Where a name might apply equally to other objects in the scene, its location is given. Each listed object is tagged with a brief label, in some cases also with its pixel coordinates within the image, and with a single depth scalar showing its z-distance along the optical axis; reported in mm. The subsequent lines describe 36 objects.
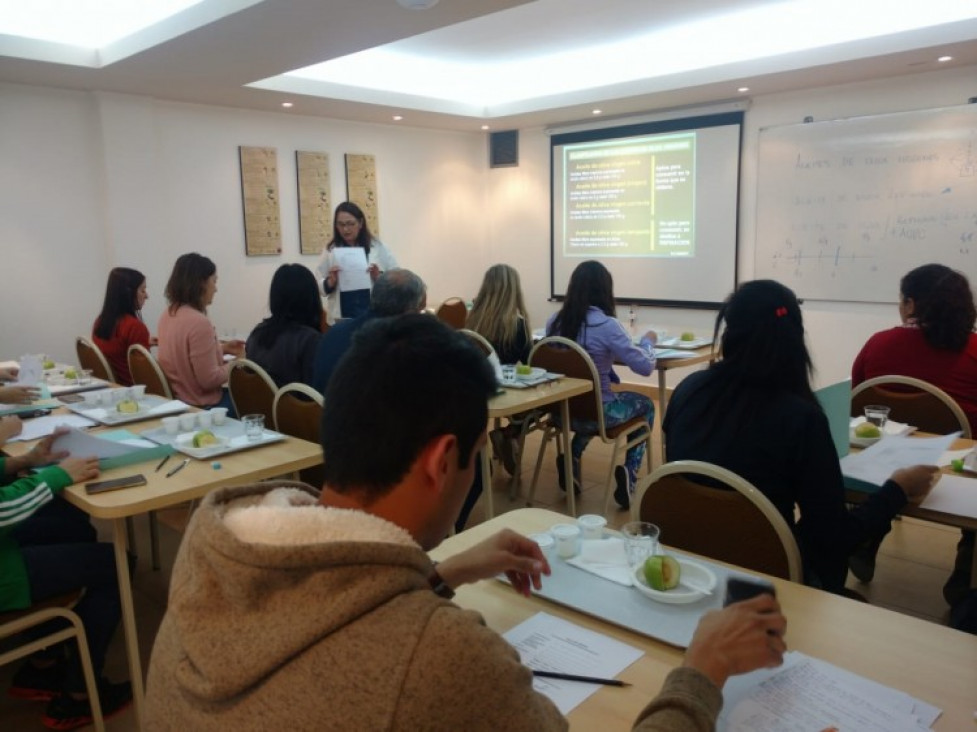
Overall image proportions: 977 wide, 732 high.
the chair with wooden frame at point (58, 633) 1832
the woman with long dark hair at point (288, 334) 3291
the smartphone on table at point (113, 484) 1949
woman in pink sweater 3555
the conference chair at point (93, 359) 3889
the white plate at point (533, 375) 3460
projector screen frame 5836
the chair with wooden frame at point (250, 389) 2990
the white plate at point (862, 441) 2261
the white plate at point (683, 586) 1269
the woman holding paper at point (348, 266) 5051
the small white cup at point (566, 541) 1466
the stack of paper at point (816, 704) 964
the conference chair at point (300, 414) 2613
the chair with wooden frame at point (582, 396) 3562
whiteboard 4867
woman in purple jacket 3750
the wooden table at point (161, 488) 1887
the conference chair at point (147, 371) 3467
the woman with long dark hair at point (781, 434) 1648
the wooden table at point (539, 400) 3070
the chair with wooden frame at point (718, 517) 1466
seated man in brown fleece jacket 655
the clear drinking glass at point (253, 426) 2455
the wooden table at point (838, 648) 1016
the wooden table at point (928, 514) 1691
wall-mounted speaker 7277
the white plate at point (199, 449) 2264
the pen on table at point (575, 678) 1071
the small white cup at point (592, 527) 1539
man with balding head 3016
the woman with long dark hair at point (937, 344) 2663
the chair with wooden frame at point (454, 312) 5852
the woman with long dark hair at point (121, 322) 3975
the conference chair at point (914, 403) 2486
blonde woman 3975
